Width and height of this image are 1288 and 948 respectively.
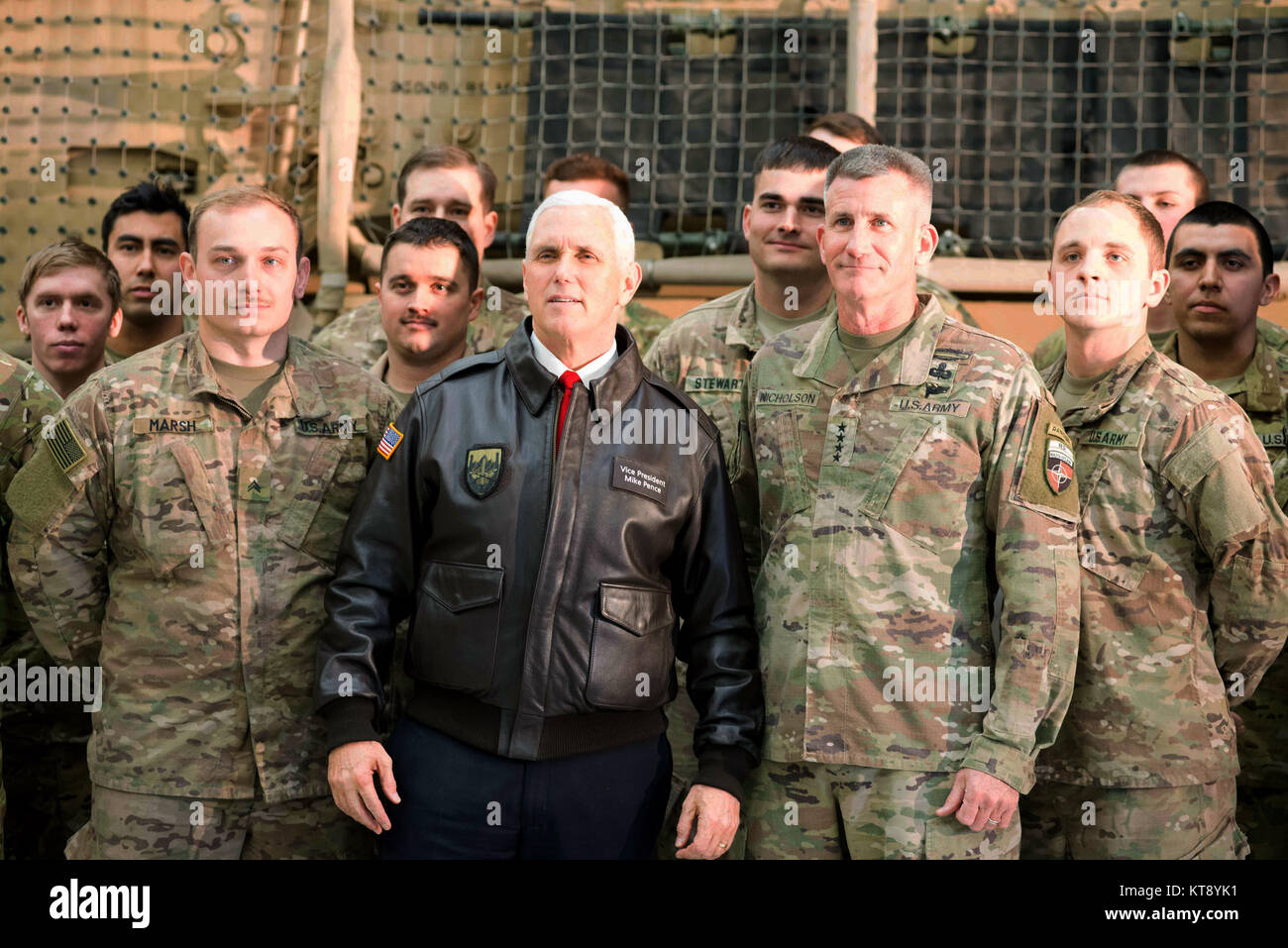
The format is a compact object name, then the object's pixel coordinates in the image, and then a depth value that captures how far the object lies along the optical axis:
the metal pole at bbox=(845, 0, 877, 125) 5.53
